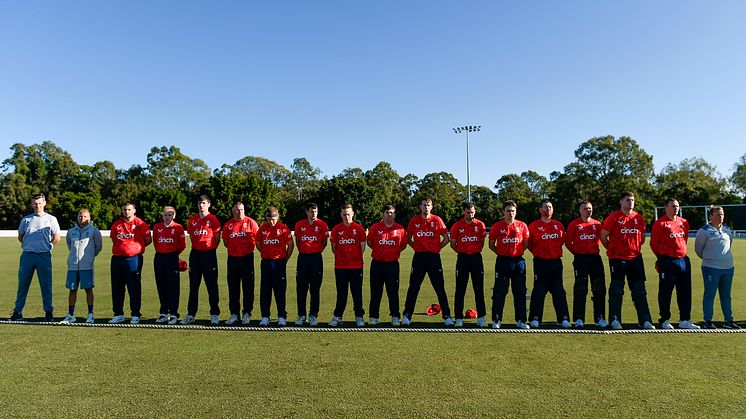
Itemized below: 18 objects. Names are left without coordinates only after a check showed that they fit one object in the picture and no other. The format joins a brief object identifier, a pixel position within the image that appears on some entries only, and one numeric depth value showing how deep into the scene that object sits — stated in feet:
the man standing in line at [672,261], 20.81
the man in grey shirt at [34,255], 23.15
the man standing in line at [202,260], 22.48
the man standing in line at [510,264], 21.06
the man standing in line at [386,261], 22.09
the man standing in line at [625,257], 20.66
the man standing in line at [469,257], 21.57
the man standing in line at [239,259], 22.62
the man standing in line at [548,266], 21.07
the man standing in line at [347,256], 22.20
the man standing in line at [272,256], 22.56
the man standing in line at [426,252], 22.03
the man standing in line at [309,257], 22.35
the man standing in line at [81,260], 22.44
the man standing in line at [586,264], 21.11
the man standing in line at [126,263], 22.52
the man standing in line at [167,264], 22.62
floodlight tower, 148.87
